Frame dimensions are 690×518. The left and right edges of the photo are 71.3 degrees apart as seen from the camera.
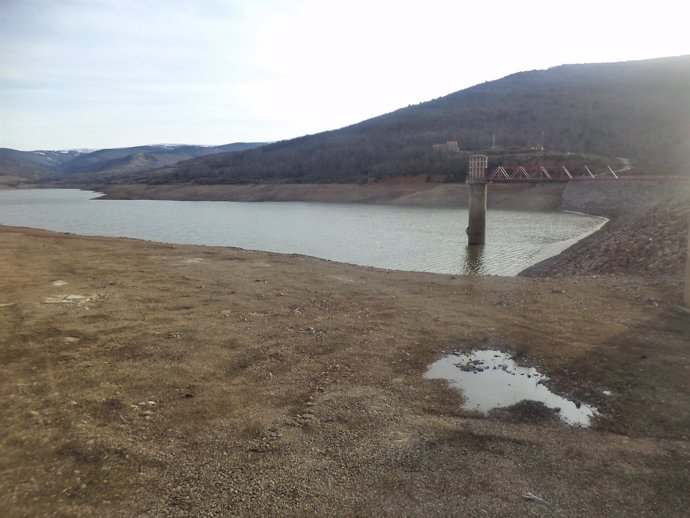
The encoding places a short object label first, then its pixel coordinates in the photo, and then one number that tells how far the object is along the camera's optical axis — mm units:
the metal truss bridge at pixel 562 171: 57362
